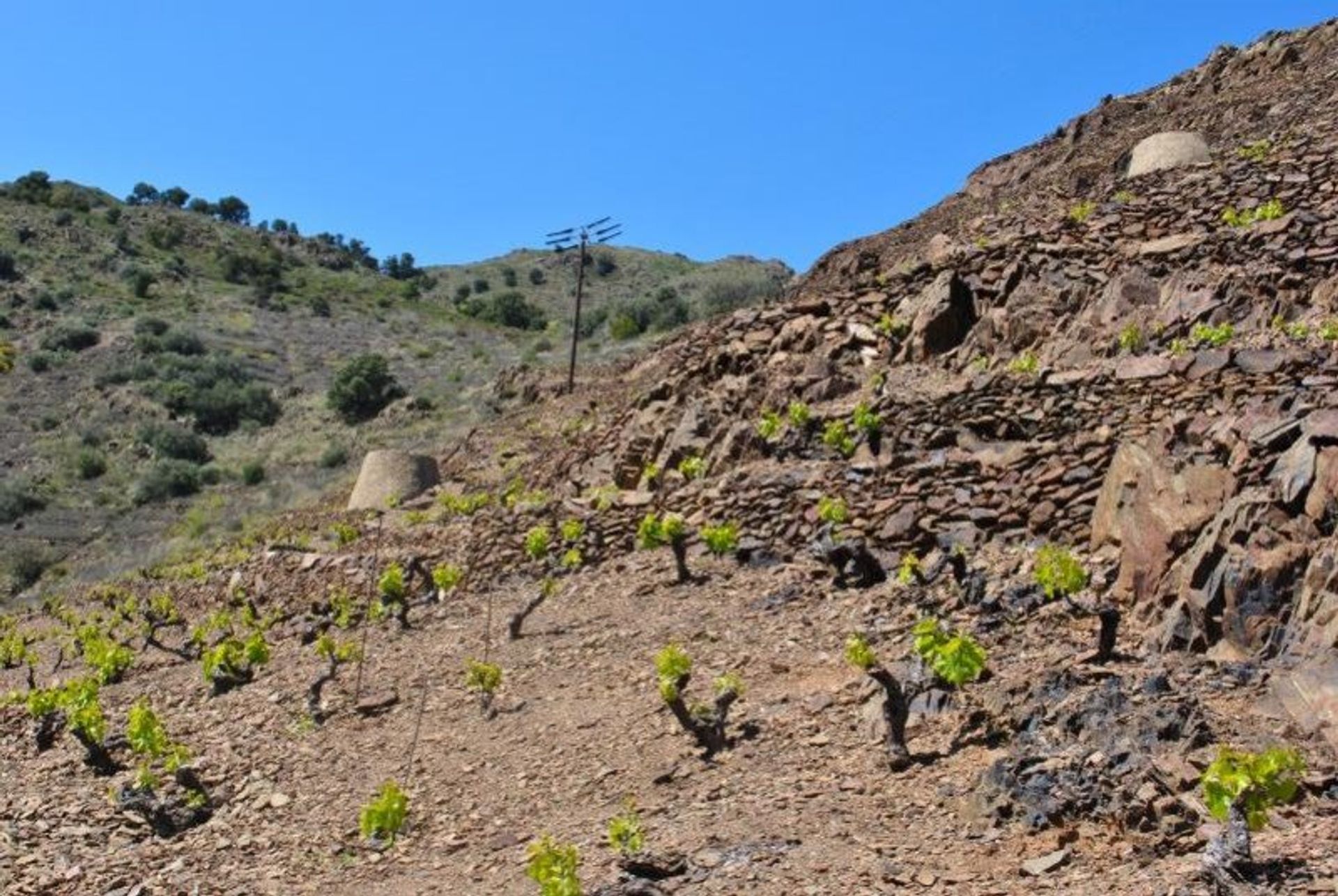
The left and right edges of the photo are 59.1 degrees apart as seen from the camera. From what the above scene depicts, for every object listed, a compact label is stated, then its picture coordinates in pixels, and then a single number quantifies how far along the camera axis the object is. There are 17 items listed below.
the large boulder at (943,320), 15.23
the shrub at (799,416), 14.26
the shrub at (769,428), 14.43
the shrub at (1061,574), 8.59
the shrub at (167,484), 32.31
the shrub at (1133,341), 12.73
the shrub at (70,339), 45.22
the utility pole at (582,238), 33.56
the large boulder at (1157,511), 8.45
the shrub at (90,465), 34.28
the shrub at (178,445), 35.91
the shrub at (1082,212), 15.97
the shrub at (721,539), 12.45
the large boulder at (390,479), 21.62
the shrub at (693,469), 14.95
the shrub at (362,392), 37.84
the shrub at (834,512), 11.70
